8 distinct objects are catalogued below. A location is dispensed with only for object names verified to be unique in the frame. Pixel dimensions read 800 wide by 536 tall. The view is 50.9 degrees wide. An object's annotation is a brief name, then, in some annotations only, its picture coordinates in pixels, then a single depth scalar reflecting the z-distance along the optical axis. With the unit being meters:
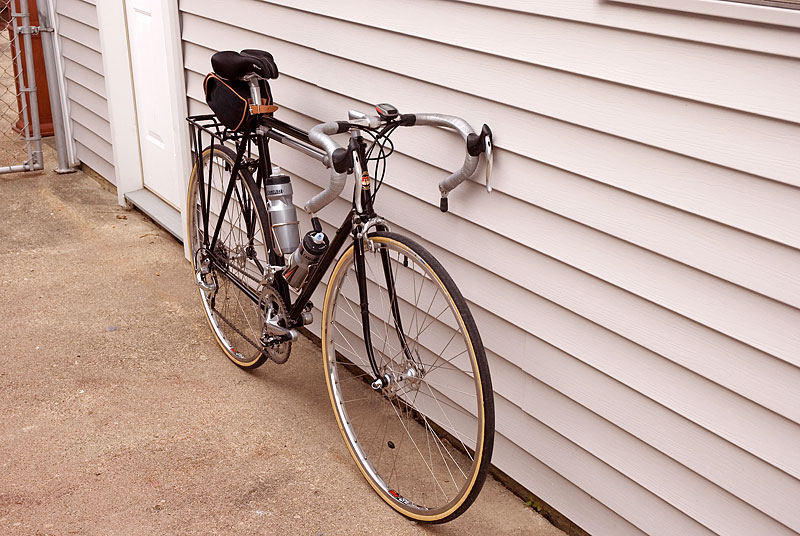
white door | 4.05
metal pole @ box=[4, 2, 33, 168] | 5.10
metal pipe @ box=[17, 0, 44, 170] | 4.85
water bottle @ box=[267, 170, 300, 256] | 2.66
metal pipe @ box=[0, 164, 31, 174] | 5.07
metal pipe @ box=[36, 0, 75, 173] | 5.00
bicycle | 2.25
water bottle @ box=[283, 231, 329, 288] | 2.53
